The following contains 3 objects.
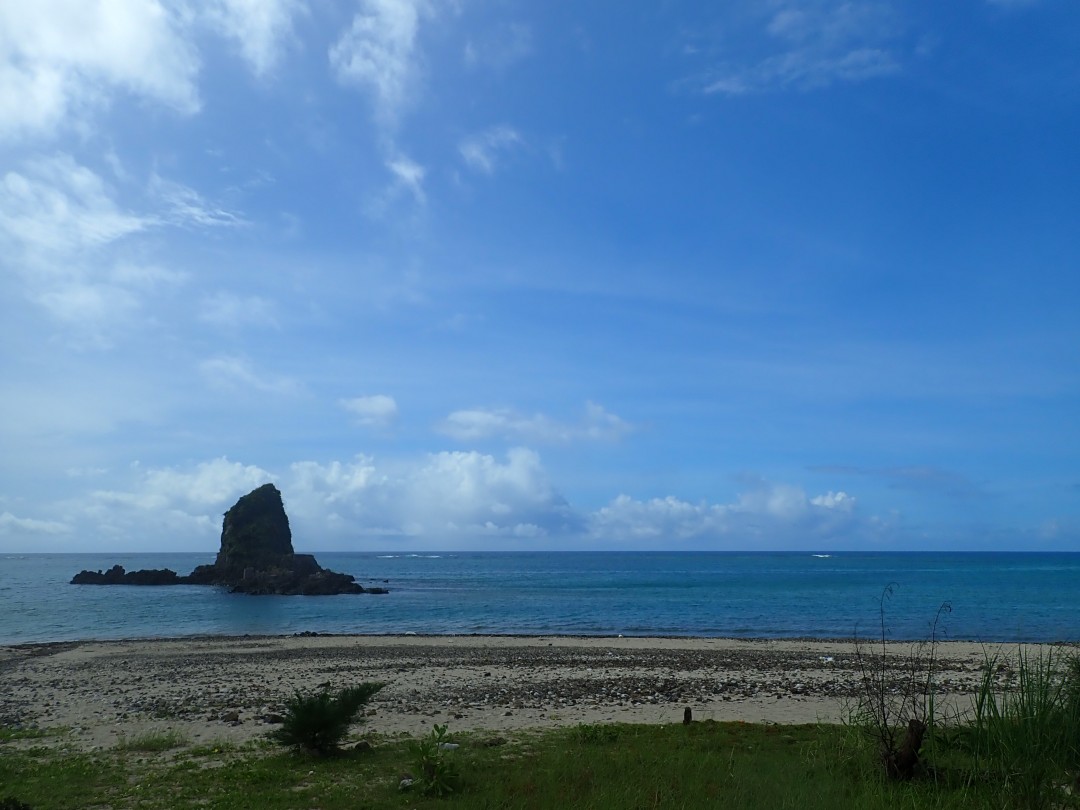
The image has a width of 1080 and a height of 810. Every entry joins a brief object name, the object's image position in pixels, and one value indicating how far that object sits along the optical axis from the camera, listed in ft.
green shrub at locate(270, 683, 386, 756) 43.52
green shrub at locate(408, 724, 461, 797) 35.12
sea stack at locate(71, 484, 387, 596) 322.55
